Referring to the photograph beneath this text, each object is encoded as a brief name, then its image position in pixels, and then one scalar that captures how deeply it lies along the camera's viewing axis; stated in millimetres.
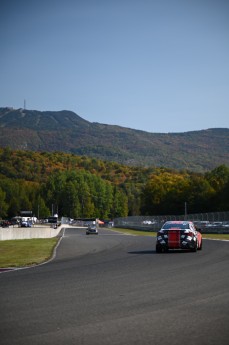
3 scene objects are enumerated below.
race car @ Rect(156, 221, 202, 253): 27188
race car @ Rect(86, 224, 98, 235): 77562
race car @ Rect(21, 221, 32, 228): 113288
